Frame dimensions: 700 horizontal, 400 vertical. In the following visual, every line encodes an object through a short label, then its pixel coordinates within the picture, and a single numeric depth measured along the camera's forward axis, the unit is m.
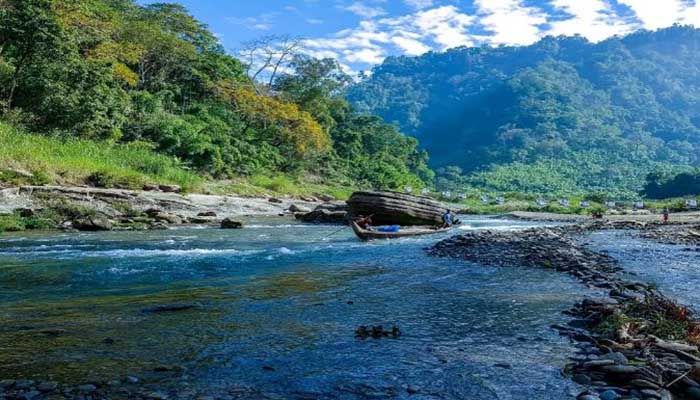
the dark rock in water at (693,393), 5.57
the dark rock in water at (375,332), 8.13
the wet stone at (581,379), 6.11
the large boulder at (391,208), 27.38
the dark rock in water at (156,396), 5.63
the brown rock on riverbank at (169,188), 34.00
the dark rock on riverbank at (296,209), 39.44
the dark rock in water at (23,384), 5.82
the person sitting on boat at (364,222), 24.65
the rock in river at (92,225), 24.45
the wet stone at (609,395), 5.59
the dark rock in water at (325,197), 53.21
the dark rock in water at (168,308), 9.70
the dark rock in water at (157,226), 26.01
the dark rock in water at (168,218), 28.19
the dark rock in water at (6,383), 5.85
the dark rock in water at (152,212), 28.74
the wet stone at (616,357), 6.46
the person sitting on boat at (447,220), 28.98
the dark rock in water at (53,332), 8.06
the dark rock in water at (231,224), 27.44
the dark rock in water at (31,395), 5.54
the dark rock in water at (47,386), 5.79
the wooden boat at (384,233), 22.94
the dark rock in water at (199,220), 29.74
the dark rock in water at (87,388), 5.78
